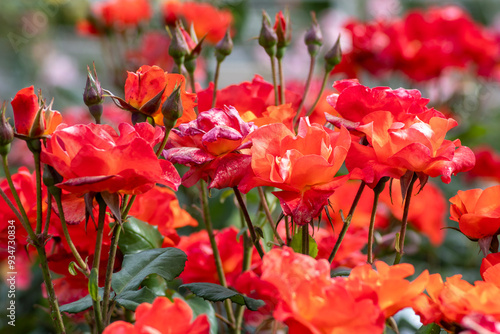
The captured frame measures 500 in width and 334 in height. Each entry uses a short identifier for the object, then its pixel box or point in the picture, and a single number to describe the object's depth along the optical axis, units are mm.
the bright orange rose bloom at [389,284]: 1056
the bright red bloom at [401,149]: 1118
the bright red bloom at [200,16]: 2612
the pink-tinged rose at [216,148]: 1117
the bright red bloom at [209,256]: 1274
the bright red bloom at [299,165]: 1104
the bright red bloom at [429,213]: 1804
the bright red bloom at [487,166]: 2327
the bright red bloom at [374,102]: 1140
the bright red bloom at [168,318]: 1044
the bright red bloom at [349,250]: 1287
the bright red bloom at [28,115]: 1129
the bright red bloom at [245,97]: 1229
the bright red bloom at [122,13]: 2694
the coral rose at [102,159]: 1092
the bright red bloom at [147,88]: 1154
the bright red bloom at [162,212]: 1221
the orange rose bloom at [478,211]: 1137
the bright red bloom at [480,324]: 1045
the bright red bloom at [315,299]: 1037
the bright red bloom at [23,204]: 1192
